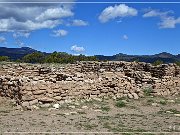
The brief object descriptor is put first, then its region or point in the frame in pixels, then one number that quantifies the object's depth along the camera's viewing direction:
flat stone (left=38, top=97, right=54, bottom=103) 7.72
